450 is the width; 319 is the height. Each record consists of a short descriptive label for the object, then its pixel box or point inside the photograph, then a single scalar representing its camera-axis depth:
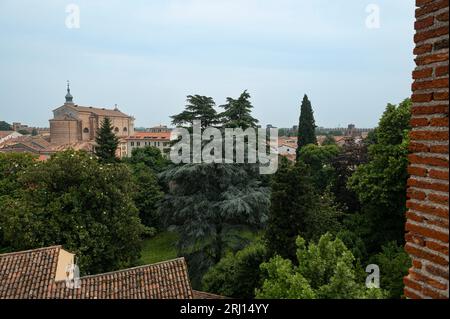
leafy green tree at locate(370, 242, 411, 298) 10.20
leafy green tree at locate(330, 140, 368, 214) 23.64
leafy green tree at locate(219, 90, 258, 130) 17.89
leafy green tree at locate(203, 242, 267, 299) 13.83
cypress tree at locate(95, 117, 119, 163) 34.72
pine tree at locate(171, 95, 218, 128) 18.02
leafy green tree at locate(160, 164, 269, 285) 16.88
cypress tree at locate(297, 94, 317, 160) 42.78
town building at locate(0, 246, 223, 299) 10.12
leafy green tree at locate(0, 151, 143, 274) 15.70
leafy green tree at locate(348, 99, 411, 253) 16.88
